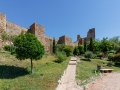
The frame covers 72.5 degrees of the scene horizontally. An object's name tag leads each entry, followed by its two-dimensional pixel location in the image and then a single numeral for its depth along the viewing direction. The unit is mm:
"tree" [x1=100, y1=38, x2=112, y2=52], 17636
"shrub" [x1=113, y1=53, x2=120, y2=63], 12579
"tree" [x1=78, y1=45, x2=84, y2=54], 21103
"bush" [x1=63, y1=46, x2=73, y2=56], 14395
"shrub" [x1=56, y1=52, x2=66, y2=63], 9633
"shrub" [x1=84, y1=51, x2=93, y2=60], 12932
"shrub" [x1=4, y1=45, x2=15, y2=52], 10441
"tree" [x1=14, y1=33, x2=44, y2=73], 6005
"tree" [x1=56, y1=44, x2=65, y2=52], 17894
